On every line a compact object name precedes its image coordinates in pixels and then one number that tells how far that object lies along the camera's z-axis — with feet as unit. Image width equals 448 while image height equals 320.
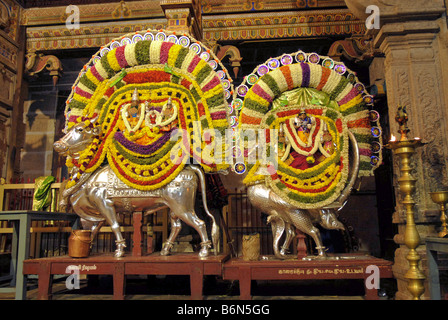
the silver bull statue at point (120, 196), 15.14
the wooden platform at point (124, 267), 13.71
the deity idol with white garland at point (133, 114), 15.85
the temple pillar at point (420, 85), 14.49
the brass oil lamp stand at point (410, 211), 12.14
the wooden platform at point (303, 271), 13.46
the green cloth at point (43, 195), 18.30
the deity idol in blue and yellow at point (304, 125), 15.23
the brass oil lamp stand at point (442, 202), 13.15
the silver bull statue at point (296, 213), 14.67
